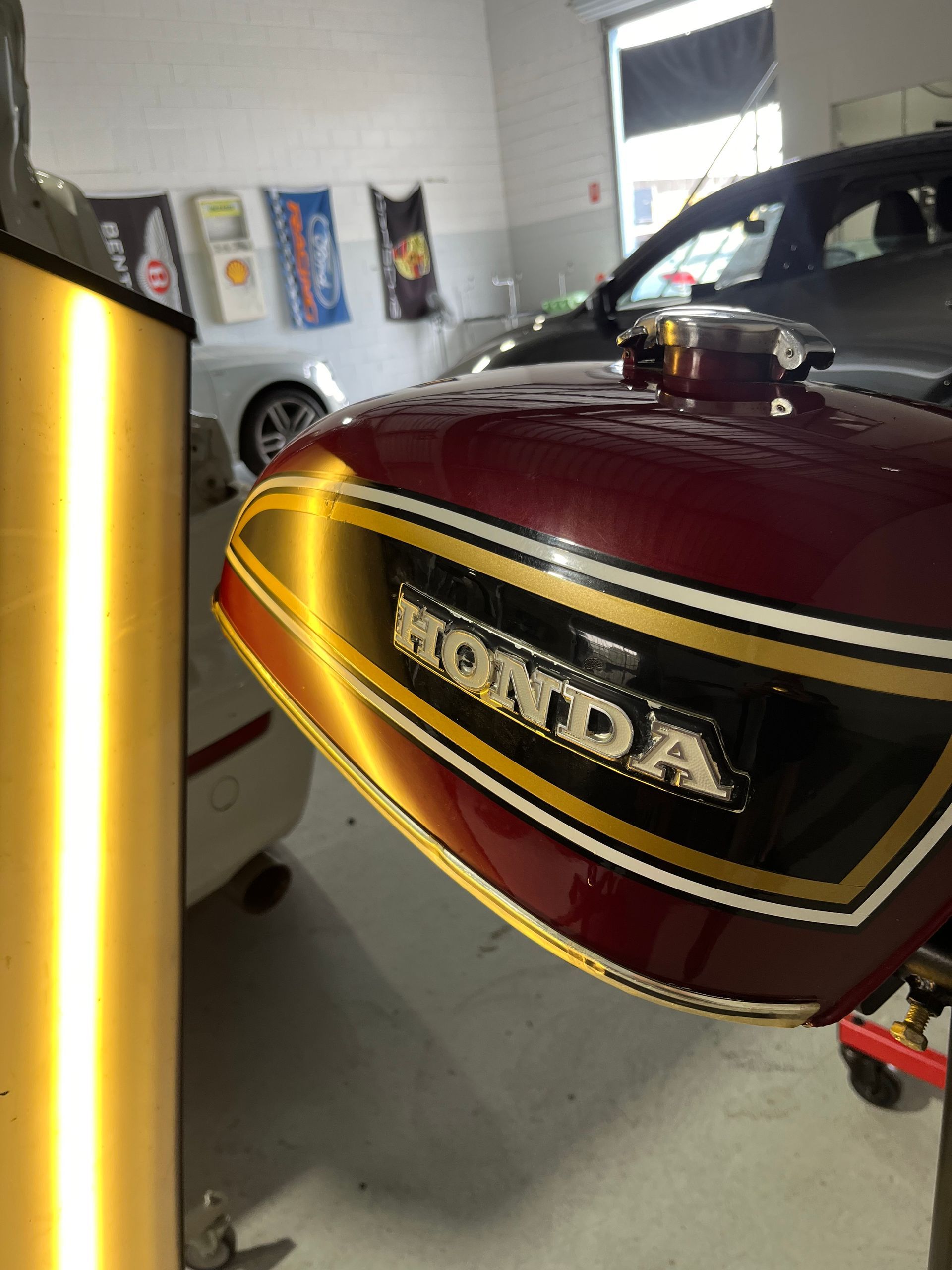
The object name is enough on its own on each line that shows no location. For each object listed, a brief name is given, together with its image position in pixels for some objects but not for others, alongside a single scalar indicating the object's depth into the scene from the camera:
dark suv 1.76
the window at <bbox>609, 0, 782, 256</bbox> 6.41
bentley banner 5.80
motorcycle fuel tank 0.50
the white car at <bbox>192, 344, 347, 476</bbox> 4.68
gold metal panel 0.63
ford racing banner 6.64
